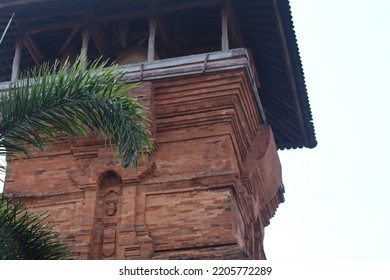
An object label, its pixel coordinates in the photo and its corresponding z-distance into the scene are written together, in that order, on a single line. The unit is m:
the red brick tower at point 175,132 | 18.17
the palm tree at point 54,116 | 12.09
